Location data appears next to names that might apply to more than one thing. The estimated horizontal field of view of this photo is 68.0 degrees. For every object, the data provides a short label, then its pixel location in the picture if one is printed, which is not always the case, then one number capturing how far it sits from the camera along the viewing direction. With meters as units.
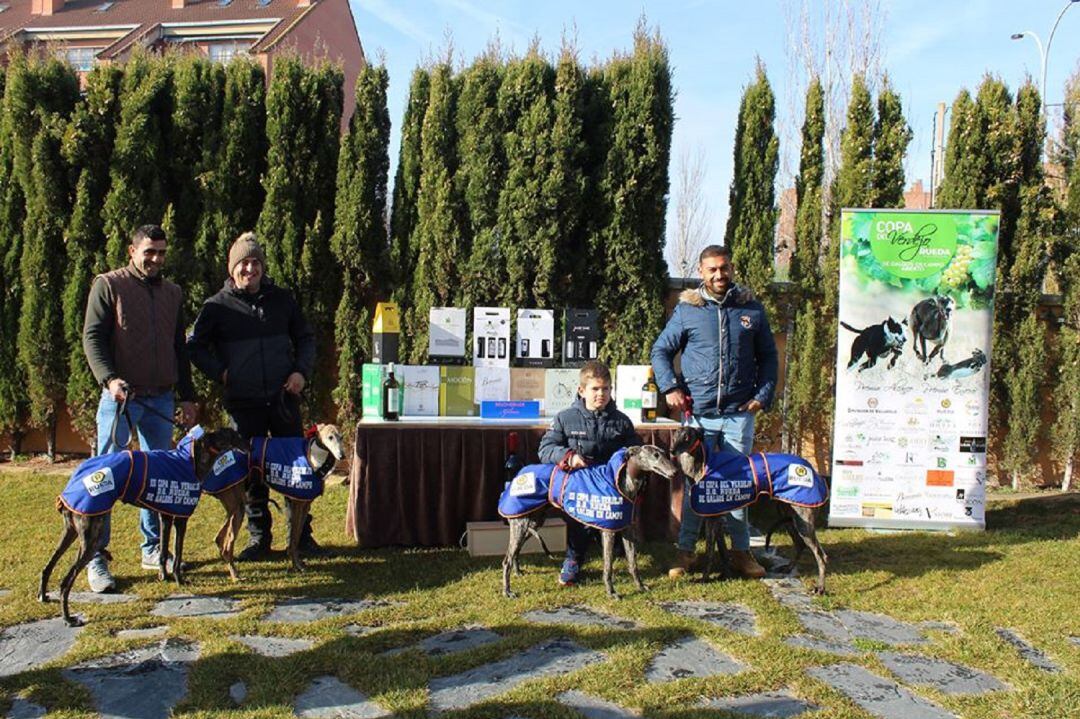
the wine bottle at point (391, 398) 5.32
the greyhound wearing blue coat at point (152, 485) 3.71
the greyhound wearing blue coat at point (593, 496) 4.12
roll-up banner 5.73
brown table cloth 5.16
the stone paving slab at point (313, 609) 3.85
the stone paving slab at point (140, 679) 2.88
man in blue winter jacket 4.57
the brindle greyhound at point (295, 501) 4.31
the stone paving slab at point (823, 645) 3.55
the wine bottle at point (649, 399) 5.58
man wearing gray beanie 4.62
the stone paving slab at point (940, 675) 3.20
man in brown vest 4.12
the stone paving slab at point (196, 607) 3.85
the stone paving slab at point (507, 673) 3.00
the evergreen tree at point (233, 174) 6.85
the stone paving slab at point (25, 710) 2.81
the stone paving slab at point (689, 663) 3.25
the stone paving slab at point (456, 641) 3.46
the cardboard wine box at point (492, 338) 5.95
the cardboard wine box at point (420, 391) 5.62
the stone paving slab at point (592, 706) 2.87
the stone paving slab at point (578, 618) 3.81
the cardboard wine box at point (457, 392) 5.71
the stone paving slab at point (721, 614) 3.86
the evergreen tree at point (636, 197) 6.71
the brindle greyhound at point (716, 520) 4.25
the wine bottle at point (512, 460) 4.99
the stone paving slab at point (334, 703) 2.87
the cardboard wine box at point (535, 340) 6.04
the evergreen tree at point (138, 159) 6.74
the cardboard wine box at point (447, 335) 5.88
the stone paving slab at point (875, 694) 2.96
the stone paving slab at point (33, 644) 3.23
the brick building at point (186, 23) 23.66
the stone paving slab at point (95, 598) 3.98
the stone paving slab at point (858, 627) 3.74
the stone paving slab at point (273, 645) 3.40
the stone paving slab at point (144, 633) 3.52
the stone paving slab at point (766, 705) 2.92
